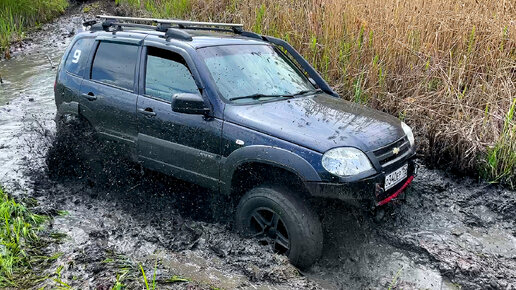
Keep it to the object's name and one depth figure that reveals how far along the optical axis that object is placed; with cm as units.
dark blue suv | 345
